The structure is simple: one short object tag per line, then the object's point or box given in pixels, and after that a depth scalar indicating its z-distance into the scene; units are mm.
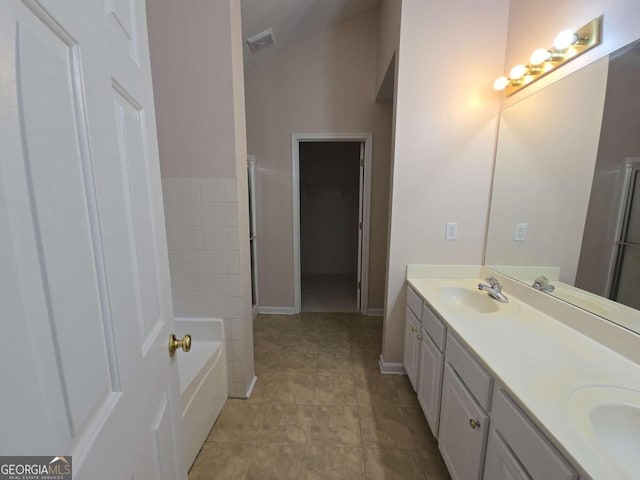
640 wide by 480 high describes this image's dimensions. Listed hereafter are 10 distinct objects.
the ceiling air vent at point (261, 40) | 2386
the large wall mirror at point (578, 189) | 1035
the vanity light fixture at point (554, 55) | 1211
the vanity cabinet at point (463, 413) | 1012
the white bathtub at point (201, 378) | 1404
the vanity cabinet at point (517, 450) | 689
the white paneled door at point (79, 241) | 312
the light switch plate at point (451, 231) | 1949
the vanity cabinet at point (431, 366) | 1418
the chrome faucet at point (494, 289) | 1560
